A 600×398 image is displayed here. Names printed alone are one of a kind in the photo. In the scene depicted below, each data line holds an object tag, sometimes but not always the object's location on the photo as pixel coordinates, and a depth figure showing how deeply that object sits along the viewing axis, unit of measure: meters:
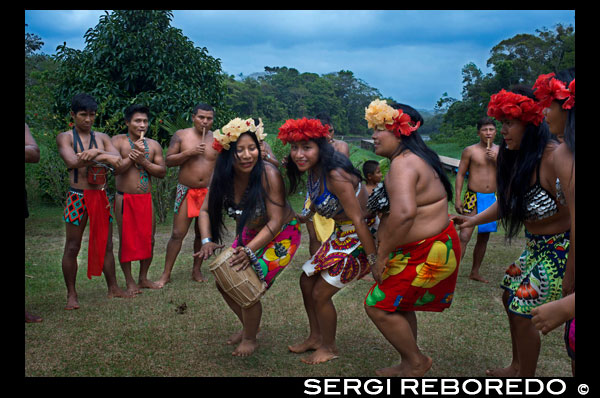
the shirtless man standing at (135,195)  5.75
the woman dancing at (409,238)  3.30
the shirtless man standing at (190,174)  6.13
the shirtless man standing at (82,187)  5.13
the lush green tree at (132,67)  10.16
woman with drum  3.95
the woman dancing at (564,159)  2.23
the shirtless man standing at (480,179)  6.24
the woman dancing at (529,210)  2.99
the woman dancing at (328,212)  3.76
